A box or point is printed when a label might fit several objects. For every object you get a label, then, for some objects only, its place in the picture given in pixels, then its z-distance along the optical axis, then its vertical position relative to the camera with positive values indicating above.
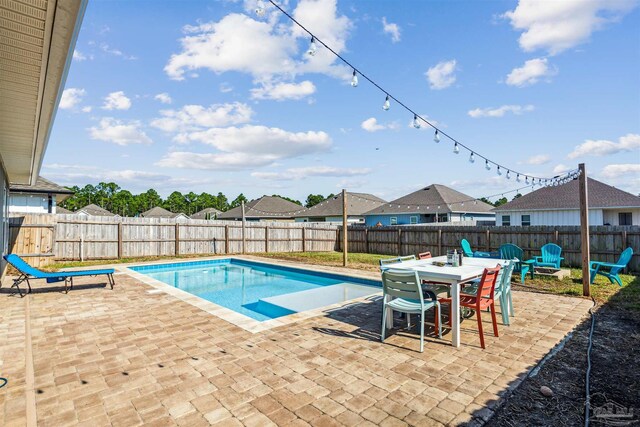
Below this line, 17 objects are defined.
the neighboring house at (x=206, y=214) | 52.62 +1.72
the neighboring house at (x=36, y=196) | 17.61 +1.65
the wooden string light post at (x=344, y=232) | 12.01 -0.33
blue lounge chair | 7.11 -1.06
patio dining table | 4.16 -0.69
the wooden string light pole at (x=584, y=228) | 6.84 -0.14
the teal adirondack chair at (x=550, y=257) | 9.37 -1.03
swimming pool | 7.44 -1.83
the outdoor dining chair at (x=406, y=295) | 4.07 -0.92
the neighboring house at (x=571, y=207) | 17.41 +0.82
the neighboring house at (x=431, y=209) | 25.69 +1.13
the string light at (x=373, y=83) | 4.62 +2.73
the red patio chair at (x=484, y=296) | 4.17 -0.99
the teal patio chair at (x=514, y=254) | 9.14 -0.93
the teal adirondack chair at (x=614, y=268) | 8.09 -1.19
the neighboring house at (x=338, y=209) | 32.91 +1.46
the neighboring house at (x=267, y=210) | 37.97 +1.66
